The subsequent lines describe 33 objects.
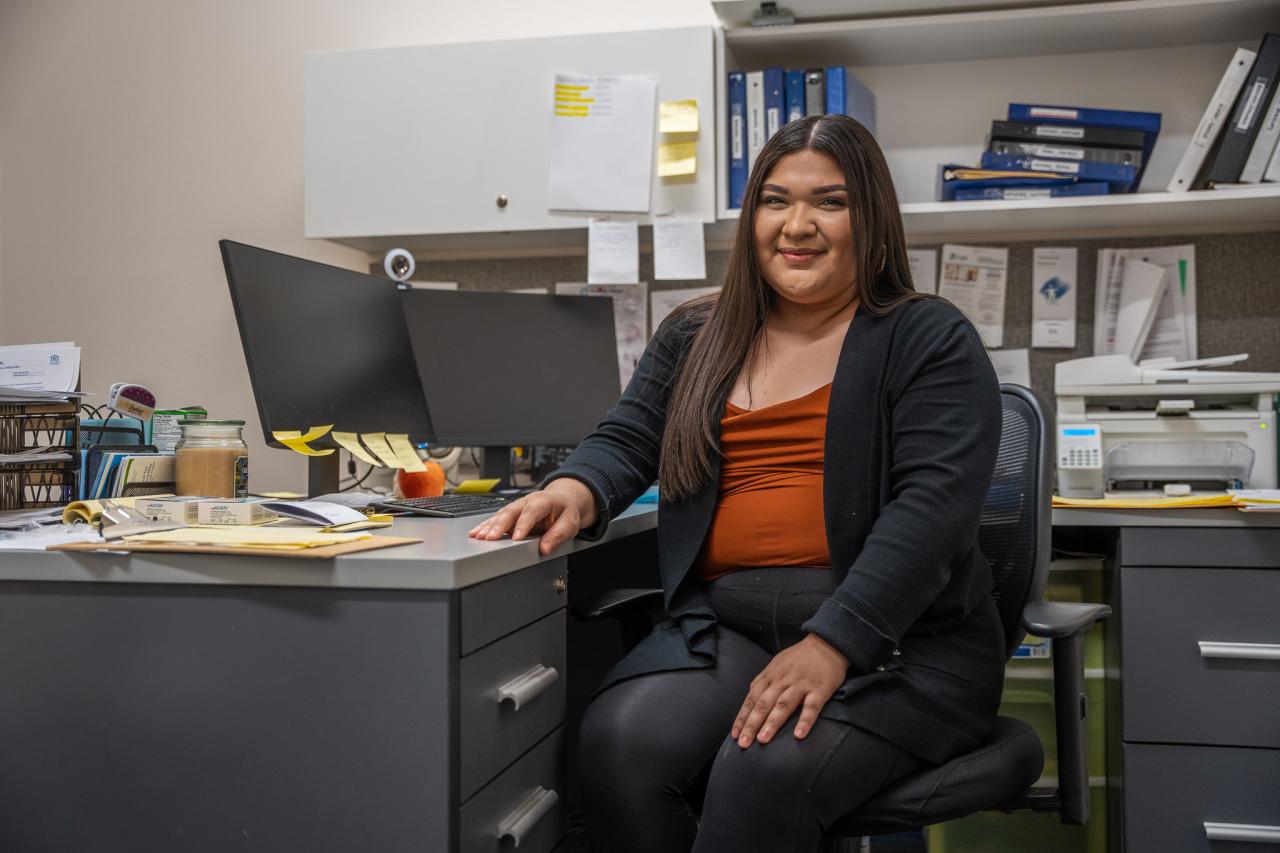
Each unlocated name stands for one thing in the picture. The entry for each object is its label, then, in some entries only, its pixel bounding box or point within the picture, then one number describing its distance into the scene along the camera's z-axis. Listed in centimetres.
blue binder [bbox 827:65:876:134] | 194
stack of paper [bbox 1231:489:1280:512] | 146
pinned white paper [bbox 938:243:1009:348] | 208
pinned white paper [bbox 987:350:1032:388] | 208
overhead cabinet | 196
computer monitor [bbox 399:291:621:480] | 180
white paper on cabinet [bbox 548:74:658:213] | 195
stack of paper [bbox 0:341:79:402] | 132
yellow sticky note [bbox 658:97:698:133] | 193
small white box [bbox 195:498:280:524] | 113
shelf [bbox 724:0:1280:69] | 188
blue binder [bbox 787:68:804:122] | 196
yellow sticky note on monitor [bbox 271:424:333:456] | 142
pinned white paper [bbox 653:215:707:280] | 196
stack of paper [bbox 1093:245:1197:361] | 200
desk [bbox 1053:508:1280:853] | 148
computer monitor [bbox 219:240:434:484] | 142
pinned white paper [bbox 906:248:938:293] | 211
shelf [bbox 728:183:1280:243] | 184
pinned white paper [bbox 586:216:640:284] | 200
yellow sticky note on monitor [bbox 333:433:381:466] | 151
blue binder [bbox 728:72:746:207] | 197
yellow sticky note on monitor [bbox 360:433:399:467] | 154
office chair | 105
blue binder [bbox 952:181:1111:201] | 186
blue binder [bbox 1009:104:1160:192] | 188
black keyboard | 131
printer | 170
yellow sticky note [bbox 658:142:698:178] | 194
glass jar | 134
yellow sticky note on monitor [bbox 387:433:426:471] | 156
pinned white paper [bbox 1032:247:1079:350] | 206
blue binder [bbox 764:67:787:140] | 196
